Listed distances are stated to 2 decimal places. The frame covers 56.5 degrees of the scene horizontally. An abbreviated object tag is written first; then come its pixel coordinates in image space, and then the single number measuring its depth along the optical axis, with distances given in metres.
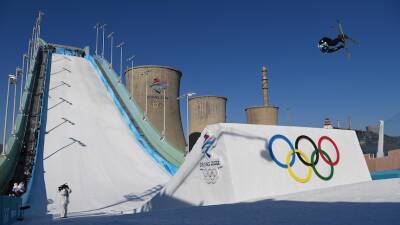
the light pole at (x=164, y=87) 36.94
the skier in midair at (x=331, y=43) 12.05
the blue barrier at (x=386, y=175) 22.70
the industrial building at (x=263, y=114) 58.37
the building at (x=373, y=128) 80.53
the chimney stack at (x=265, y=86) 64.94
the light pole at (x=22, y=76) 26.28
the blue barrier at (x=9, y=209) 9.36
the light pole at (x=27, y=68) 29.16
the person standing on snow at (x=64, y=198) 12.99
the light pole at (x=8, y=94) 22.13
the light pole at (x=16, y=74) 23.46
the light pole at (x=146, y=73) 39.58
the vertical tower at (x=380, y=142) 35.56
